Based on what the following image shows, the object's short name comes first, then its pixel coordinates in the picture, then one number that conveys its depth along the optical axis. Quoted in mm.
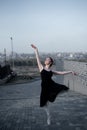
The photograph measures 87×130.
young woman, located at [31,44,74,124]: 3925
